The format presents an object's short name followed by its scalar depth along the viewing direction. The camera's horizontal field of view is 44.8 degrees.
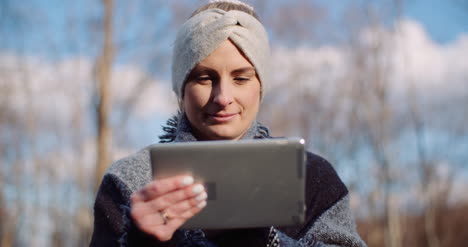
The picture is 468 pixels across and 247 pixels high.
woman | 1.80
